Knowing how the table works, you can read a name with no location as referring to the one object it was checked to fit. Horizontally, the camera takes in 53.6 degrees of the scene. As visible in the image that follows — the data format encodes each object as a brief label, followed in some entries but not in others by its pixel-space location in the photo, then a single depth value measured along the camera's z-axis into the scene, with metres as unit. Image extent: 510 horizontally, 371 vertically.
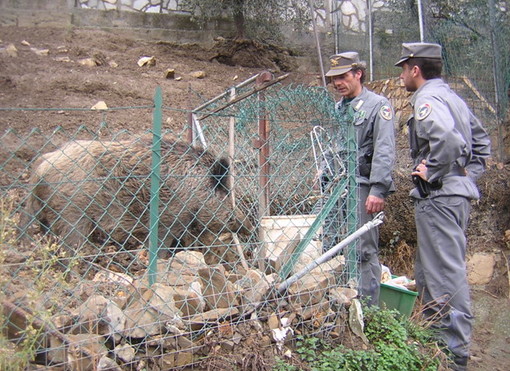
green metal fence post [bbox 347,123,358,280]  3.47
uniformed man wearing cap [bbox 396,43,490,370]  3.15
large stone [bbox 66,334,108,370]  2.29
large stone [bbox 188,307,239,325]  2.70
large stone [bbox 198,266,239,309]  2.86
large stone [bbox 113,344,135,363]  2.41
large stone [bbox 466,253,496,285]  5.35
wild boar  4.63
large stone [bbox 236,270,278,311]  2.89
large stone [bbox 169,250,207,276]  3.10
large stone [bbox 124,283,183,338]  2.53
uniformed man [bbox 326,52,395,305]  3.56
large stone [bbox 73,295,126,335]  2.46
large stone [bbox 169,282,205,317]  2.72
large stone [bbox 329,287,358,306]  3.16
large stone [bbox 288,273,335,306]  3.05
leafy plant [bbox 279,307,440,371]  2.84
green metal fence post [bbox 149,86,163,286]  2.83
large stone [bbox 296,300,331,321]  3.02
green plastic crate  3.51
